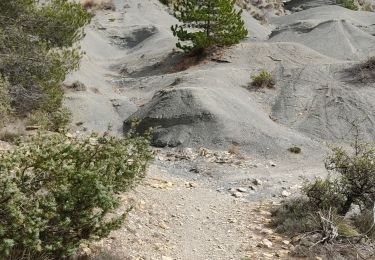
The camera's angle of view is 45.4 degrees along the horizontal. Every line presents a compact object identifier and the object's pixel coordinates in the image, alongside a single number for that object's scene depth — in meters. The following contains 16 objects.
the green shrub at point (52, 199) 4.98
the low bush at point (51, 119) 14.38
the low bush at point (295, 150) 15.78
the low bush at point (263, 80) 21.39
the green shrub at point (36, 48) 13.87
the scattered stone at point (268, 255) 8.02
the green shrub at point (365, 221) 9.21
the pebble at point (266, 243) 8.41
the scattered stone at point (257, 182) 12.31
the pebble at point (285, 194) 11.56
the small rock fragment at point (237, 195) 11.38
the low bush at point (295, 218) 8.96
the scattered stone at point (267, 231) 9.06
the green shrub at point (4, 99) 11.73
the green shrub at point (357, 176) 9.31
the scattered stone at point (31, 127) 14.61
